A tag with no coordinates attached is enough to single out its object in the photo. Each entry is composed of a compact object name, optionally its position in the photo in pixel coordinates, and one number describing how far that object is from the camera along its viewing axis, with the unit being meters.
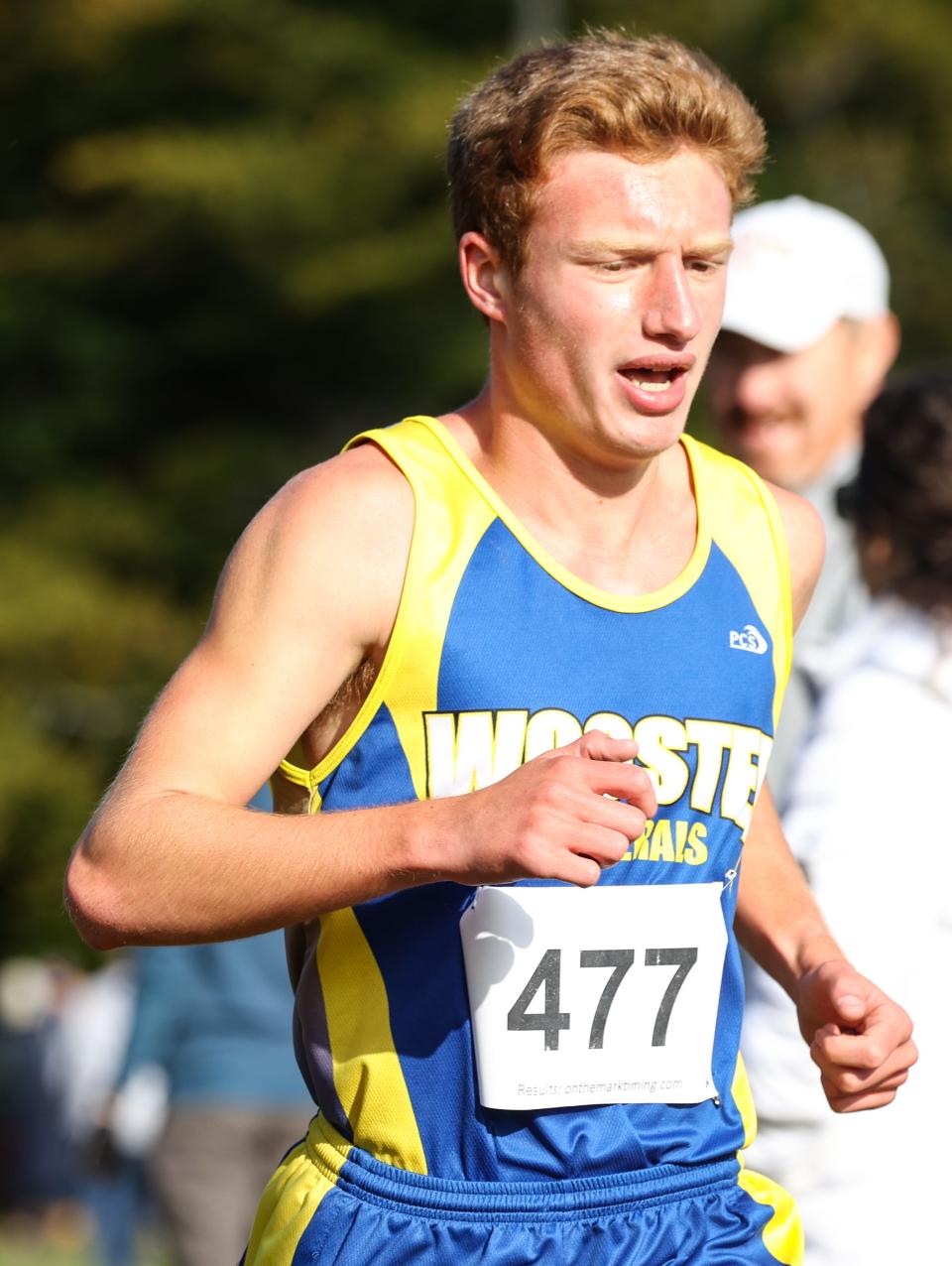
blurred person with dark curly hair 6.51
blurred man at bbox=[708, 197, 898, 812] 9.42
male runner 5.12
